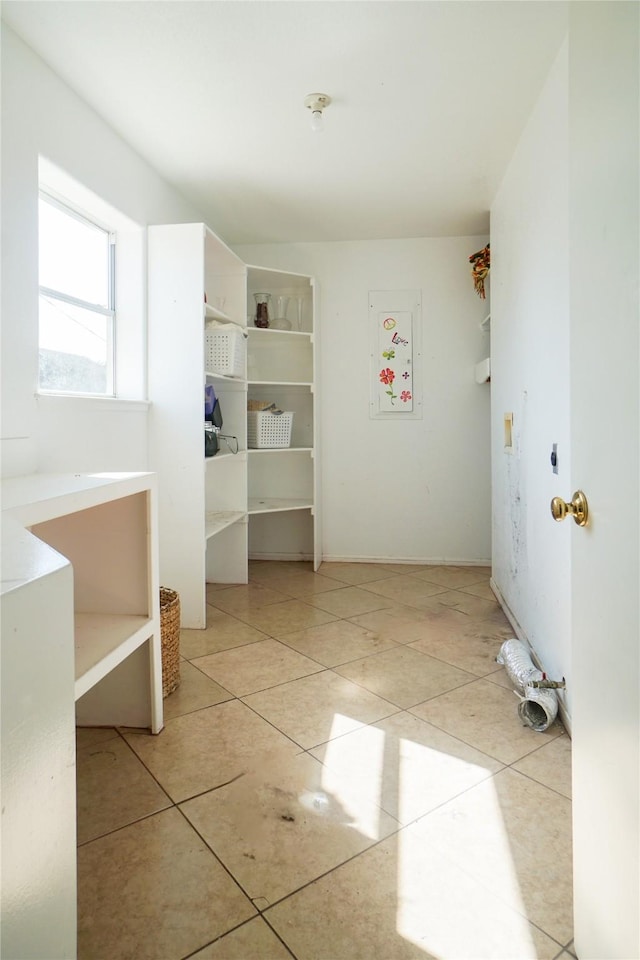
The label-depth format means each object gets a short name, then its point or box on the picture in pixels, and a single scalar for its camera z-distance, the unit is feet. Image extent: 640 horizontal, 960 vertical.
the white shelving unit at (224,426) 9.07
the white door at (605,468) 2.29
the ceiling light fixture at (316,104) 7.24
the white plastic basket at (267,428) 12.05
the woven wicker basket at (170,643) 6.73
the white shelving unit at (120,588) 5.80
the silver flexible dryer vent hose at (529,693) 6.00
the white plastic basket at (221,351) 10.43
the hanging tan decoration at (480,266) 11.62
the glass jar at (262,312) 12.37
